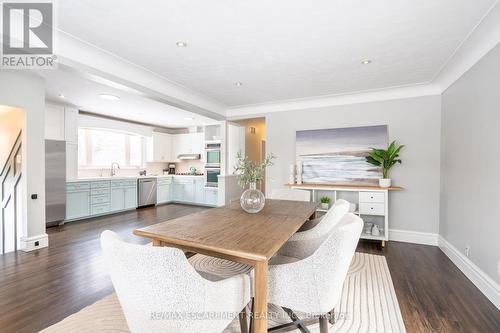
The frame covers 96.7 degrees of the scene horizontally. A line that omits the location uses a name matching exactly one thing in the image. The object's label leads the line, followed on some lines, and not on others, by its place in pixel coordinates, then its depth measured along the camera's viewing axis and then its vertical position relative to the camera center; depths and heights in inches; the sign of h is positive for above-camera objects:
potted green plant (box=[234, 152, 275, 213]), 81.0 -6.7
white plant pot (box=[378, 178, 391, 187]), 135.6 -10.6
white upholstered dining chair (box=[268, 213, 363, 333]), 49.7 -26.3
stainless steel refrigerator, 162.1 -14.3
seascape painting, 147.3 +7.5
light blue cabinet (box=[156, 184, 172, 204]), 251.9 -35.3
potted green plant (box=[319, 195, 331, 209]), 150.8 -25.8
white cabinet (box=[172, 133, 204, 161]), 269.4 +24.4
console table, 133.9 -23.9
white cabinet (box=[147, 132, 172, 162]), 259.6 +18.7
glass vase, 82.8 -13.9
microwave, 237.5 -14.5
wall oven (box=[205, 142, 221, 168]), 234.7 +9.0
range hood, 269.6 +8.9
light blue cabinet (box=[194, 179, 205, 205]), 249.1 -31.6
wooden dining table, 47.4 -18.6
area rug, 65.0 -48.0
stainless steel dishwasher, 232.2 -30.5
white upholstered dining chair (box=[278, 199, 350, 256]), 72.7 -22.7
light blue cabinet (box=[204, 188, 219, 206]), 241.1 -35.6
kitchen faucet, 231.5 -7.1
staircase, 120.1 -20.8
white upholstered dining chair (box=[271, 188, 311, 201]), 123.7 -17.5
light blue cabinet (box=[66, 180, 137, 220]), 177.9 -30.9
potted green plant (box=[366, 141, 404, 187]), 135.3 +4.1
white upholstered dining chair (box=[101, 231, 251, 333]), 36.9 -22.4
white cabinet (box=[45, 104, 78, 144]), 171.8 +31.5
